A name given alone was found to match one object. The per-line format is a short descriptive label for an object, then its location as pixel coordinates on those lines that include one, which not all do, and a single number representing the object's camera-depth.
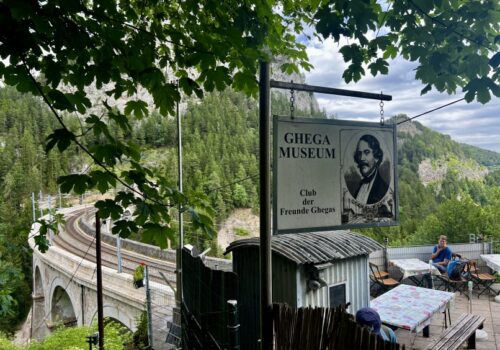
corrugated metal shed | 4.84
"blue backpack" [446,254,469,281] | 7.98
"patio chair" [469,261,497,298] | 8.22
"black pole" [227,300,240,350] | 2.64
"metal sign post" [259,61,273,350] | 2.22
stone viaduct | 13.33
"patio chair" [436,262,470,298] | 7.91
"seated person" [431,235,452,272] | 8.29
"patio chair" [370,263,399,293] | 8.18
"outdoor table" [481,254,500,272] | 8.69
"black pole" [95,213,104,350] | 10.86
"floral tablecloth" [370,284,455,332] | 5.08
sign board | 2.21
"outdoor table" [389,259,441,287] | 8.30
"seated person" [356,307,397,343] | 3.19
